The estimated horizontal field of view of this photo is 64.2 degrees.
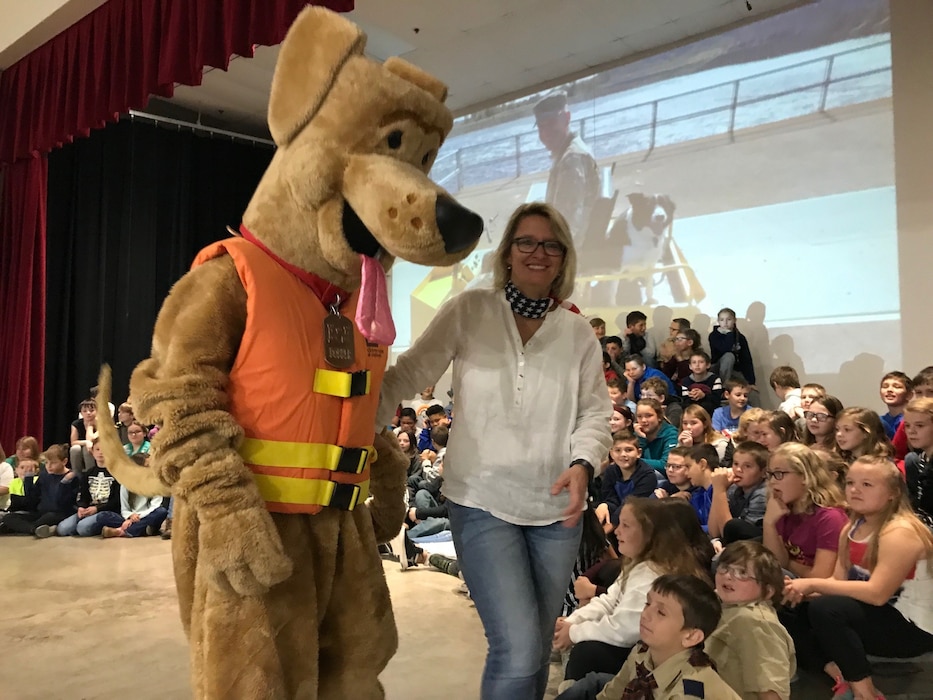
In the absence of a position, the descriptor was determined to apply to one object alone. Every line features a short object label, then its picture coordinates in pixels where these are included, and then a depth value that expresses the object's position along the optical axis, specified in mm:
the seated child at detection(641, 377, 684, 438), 5307
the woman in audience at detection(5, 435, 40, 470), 5898
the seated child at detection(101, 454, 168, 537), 5070
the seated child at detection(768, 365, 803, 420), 5070
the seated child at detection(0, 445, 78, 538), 5262
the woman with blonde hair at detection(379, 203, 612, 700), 1494
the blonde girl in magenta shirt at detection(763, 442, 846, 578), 2574
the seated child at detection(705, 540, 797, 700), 1935
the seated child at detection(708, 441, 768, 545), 3000
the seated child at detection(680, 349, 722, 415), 5551
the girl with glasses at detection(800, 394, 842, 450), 3676
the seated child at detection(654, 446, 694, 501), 3371
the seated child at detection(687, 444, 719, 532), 3324
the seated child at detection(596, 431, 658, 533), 3414
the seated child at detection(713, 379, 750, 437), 5121
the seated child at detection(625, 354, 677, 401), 5867
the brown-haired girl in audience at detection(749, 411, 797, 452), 3492
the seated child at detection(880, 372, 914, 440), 4016
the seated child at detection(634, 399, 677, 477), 4324
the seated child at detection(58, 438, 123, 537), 5129
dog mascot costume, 1188
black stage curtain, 7520
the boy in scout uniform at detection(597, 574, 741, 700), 1690
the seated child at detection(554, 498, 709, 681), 2164
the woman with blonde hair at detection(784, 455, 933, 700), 2219
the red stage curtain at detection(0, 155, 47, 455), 6695
